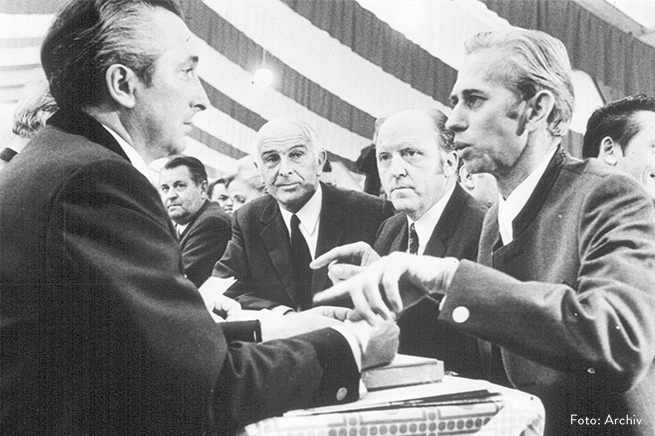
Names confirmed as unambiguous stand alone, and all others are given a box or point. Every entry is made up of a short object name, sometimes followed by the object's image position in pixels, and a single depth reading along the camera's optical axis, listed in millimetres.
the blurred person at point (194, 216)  1574
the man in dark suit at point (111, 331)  806
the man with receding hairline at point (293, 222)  1427
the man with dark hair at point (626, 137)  1308
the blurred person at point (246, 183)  1530
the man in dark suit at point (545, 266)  955
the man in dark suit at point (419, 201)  1298
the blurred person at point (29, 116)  1671
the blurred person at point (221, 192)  1673
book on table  953
